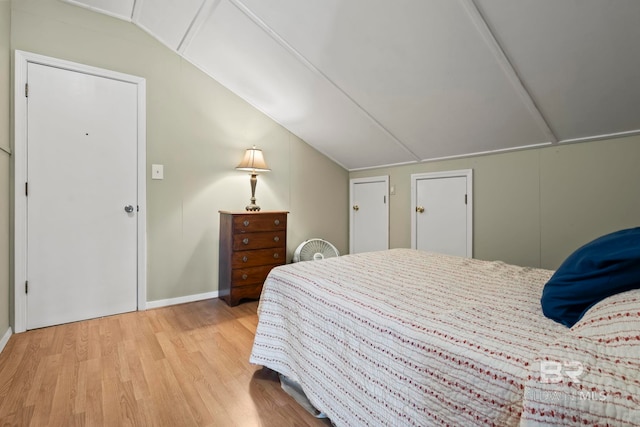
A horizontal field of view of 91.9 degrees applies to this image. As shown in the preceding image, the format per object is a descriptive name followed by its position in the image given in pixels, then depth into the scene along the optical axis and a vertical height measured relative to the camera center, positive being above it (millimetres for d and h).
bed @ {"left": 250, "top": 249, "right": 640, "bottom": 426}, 622 -362
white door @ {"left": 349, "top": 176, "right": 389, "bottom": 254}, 3576 -24
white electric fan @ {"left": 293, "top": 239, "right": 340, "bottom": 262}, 3409 -431
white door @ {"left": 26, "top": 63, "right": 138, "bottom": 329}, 2250 +117
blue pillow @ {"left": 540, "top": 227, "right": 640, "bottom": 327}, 865 -184
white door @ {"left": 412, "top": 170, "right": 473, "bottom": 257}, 2840 +4
